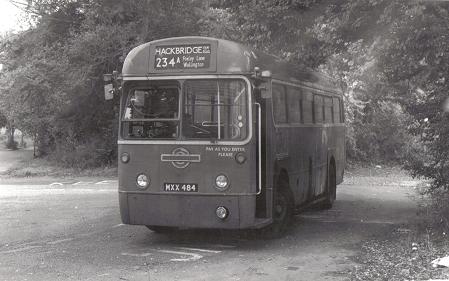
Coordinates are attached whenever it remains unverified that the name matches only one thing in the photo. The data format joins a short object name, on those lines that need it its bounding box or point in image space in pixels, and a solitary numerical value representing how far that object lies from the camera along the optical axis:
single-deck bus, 8.93
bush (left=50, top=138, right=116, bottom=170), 25.48
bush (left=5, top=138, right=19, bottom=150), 43.03
